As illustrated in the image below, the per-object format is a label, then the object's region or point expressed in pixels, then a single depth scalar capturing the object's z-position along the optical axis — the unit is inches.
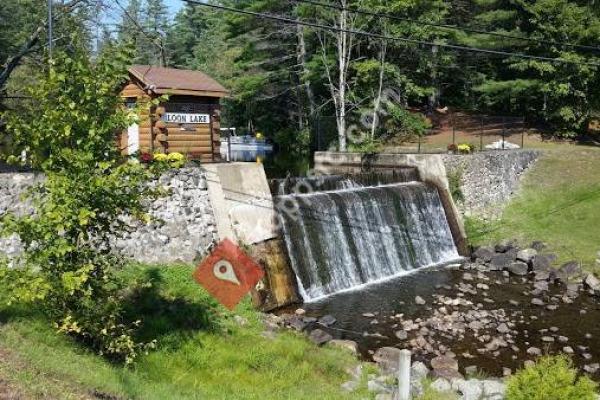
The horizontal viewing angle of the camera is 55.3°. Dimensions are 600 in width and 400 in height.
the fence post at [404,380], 318.0
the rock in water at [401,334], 545.3
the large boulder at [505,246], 836.6
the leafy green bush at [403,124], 1323.8
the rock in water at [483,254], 825.8
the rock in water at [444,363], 478.6
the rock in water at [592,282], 706.2
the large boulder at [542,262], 776.3
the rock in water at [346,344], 486.9
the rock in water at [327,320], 555.5
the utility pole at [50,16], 432.5
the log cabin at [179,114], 651.5
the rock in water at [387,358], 454.0
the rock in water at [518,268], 775.7
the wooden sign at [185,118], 651.5
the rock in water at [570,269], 742.9
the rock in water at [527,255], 797.2
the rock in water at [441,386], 403.5
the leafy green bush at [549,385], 286.0
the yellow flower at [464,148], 968.9
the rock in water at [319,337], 490.6
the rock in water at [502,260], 797.9
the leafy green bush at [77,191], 313.9
